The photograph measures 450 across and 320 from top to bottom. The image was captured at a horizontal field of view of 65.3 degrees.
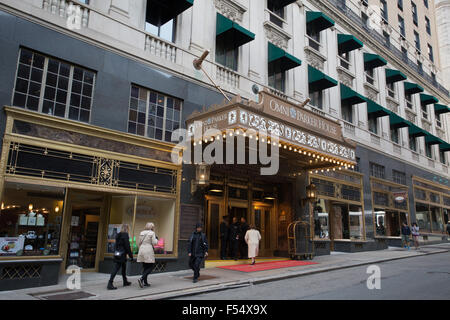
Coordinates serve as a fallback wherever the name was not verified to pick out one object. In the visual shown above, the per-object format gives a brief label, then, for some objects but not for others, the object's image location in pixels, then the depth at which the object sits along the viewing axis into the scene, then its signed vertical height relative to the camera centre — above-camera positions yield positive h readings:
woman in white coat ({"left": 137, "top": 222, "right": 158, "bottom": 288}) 9.11 -0.59
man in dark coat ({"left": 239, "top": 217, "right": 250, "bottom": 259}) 14.40 -0.35
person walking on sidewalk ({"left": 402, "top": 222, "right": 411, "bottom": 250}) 21.42 +0.11
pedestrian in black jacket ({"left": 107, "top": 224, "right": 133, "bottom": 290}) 9.22 -0.58
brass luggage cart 15.20 -0.41
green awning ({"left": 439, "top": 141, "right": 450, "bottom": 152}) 30.25 +7.57
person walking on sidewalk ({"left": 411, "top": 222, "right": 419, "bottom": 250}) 21.66 +0.12
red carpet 12.19 -1.27
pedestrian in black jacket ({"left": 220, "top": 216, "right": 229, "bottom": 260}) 13.97 -0.28
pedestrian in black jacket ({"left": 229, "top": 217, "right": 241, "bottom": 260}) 14.09 -0.31
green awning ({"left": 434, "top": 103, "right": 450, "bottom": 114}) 32.14 +11.39
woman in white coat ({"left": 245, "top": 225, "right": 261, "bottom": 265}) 13.51 -0.40
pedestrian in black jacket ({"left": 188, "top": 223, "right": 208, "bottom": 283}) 10.11 -0.52
